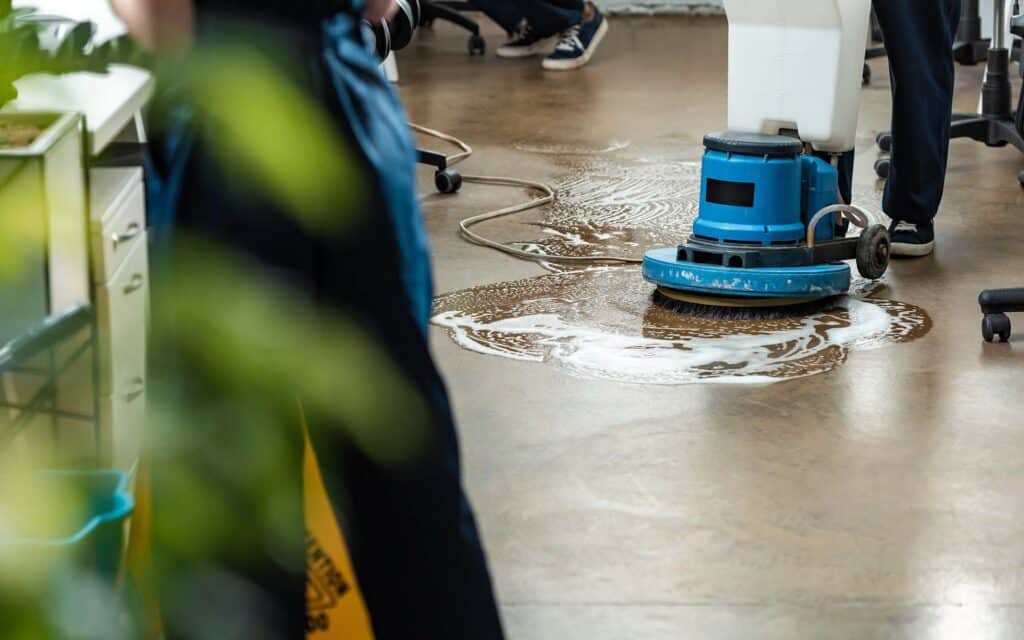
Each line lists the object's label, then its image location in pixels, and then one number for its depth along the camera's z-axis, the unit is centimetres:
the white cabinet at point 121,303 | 430
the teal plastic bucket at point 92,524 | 318
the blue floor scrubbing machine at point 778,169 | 554
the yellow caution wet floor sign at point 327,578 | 350
